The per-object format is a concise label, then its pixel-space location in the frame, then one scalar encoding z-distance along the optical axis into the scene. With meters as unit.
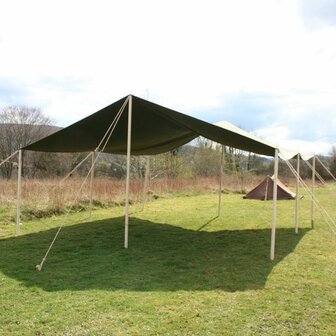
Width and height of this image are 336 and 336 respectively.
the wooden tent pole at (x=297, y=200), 6.11
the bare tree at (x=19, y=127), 23.53
